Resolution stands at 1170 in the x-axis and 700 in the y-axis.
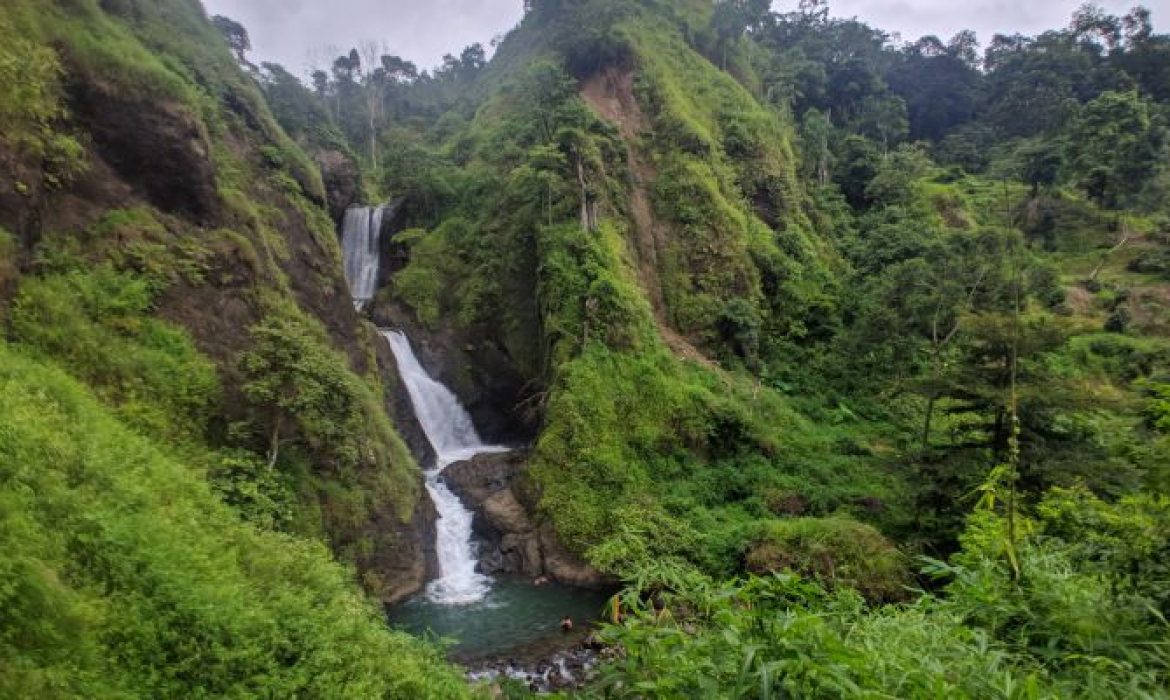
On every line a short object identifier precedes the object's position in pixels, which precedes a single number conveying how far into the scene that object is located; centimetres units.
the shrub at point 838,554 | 1581
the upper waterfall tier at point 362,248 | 3512
